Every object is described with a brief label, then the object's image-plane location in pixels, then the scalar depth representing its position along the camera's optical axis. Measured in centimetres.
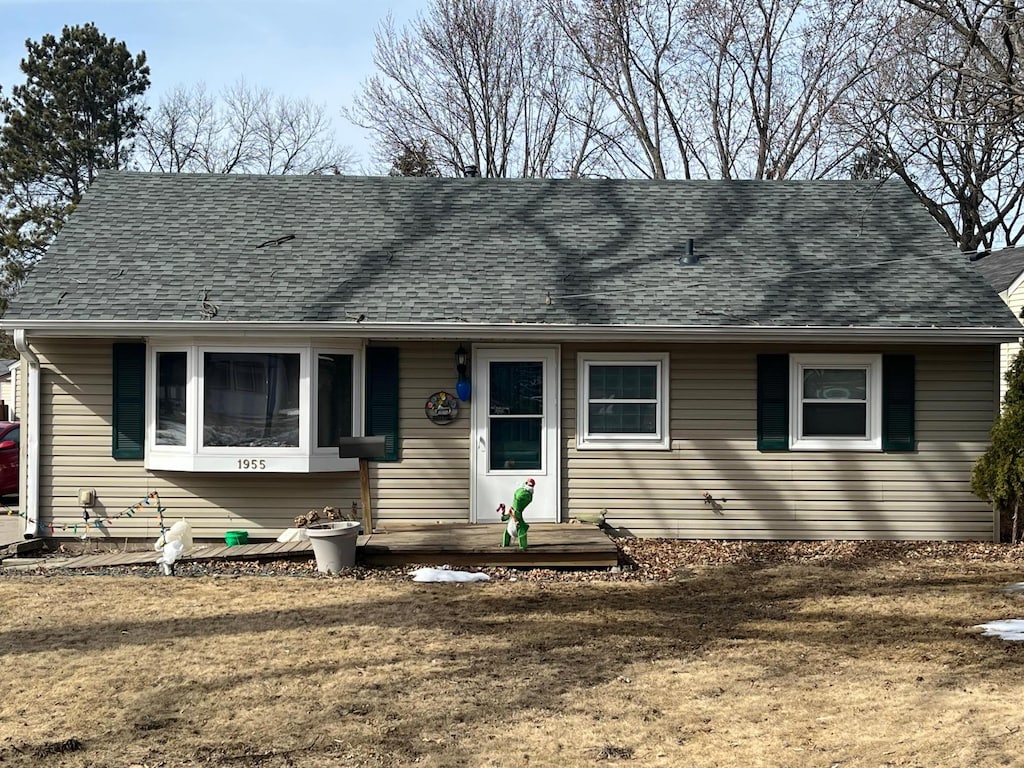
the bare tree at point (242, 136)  3456
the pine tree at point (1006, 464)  980
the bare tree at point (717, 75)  2372
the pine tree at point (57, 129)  3108
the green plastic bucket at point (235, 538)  993
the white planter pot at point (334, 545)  868
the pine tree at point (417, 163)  2645
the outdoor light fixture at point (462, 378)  1027
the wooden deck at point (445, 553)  897
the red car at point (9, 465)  1527
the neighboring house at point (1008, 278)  1756
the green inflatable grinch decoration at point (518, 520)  889
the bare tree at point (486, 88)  2658
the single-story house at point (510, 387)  996
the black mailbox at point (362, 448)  885
